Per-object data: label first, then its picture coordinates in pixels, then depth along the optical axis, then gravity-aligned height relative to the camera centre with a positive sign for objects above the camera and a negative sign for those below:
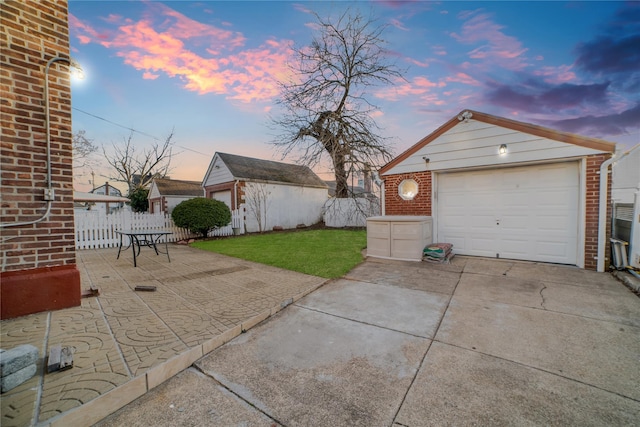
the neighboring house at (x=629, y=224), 4.66 -0.42
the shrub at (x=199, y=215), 10.79 -0.41
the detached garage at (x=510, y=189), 5.27 +0.41
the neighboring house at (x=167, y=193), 18.58 +1.05
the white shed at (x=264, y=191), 14.12 +0.94
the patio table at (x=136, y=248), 5.87 -1.39
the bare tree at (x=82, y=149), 18.58 +4.46
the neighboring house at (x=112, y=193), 30.62 +2.02
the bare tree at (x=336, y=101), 12.25 +5.61
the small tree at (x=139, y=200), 21.94 +0.55
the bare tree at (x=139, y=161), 23.64 +4.55
